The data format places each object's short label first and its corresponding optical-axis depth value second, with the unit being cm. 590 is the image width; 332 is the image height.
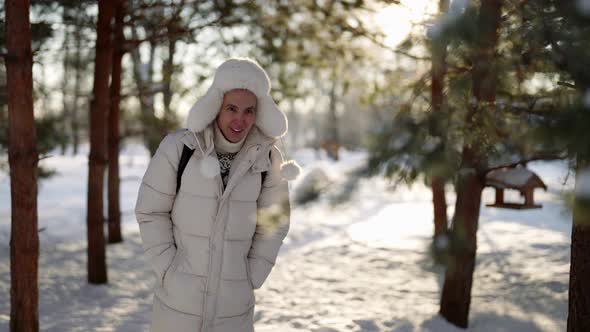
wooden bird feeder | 504
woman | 227
